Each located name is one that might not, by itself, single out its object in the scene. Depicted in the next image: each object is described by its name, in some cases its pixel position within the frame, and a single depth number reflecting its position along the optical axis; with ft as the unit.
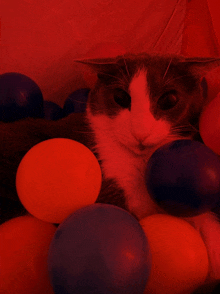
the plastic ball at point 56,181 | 0.67
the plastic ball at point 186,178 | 0.70
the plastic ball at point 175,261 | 0.64
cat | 0.84
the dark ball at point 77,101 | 1.35
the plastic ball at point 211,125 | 0.82
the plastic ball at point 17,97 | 1.17
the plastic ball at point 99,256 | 0.54
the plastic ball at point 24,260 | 0.61
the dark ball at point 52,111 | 1.45
